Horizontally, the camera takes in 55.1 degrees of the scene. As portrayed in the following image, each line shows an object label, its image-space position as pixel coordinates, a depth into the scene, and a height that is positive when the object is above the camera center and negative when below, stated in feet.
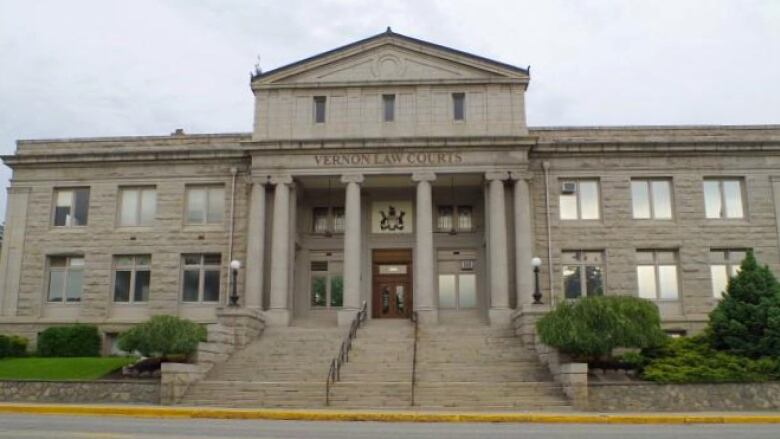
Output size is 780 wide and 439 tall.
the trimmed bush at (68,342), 100.12 -2.73
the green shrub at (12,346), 99.40 -3.26
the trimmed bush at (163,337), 75.05 -1.57
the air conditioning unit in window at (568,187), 106.32 +18.92
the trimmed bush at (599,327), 69.41 -0.53
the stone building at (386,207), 103.04 +16.47
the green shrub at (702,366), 67.05 -4.17
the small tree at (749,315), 71.72 +0.61
